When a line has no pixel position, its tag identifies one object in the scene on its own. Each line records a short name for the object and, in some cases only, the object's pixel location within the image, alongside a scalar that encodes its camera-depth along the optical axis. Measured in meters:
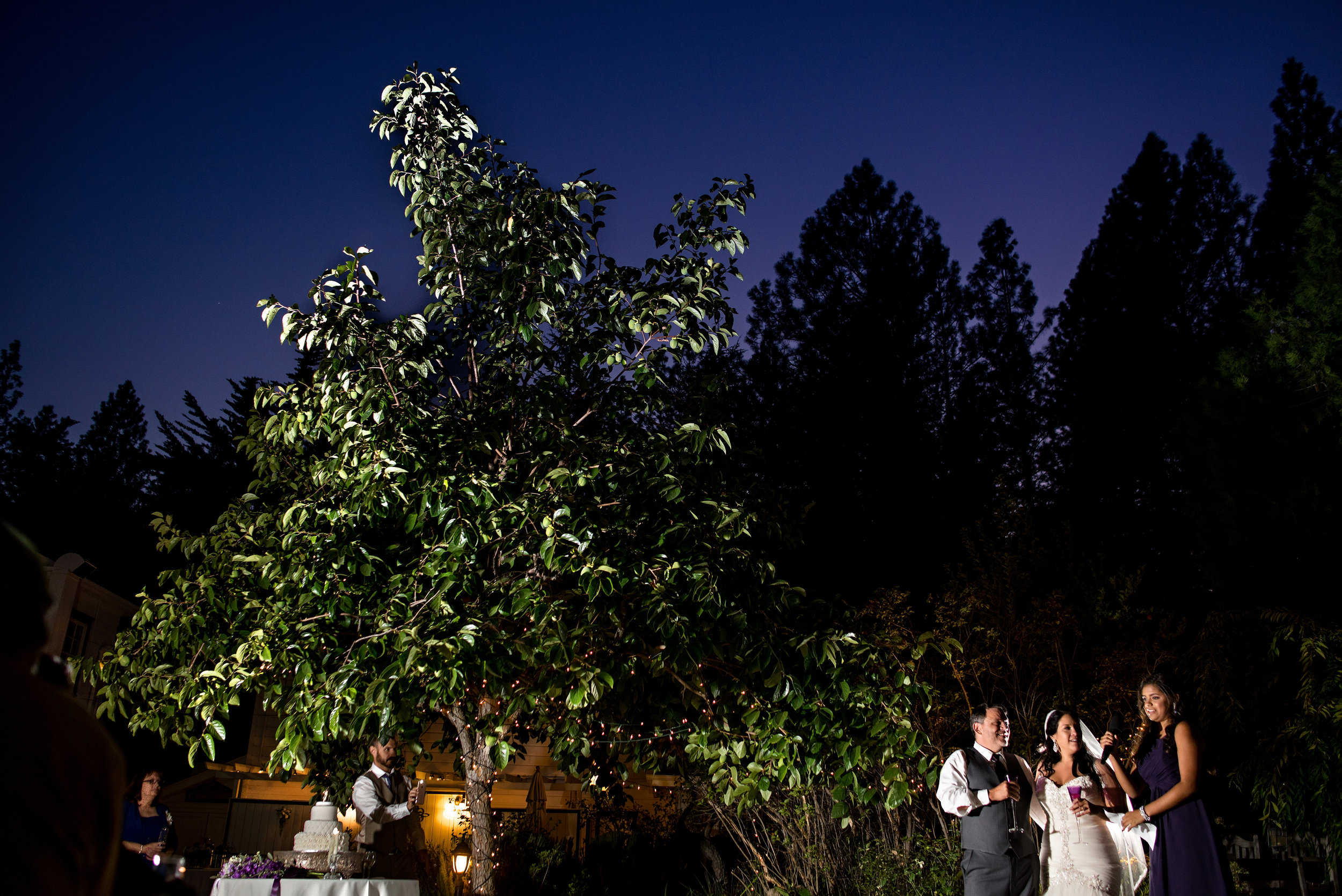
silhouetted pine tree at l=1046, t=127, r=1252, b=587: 16.59
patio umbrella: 11.41
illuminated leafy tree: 4.35
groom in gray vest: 4.36
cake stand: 4.85
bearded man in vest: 5.13
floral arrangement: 4.88
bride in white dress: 4.45
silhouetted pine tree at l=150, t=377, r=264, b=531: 16.03
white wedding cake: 4.93
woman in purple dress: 4.13
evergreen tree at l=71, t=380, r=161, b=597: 16.20
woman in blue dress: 5.58
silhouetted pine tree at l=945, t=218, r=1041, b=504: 17.39
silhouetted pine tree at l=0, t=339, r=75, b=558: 16.64
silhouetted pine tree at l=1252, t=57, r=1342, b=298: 16.31
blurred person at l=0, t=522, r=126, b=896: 1.18
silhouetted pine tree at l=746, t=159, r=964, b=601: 16.27
